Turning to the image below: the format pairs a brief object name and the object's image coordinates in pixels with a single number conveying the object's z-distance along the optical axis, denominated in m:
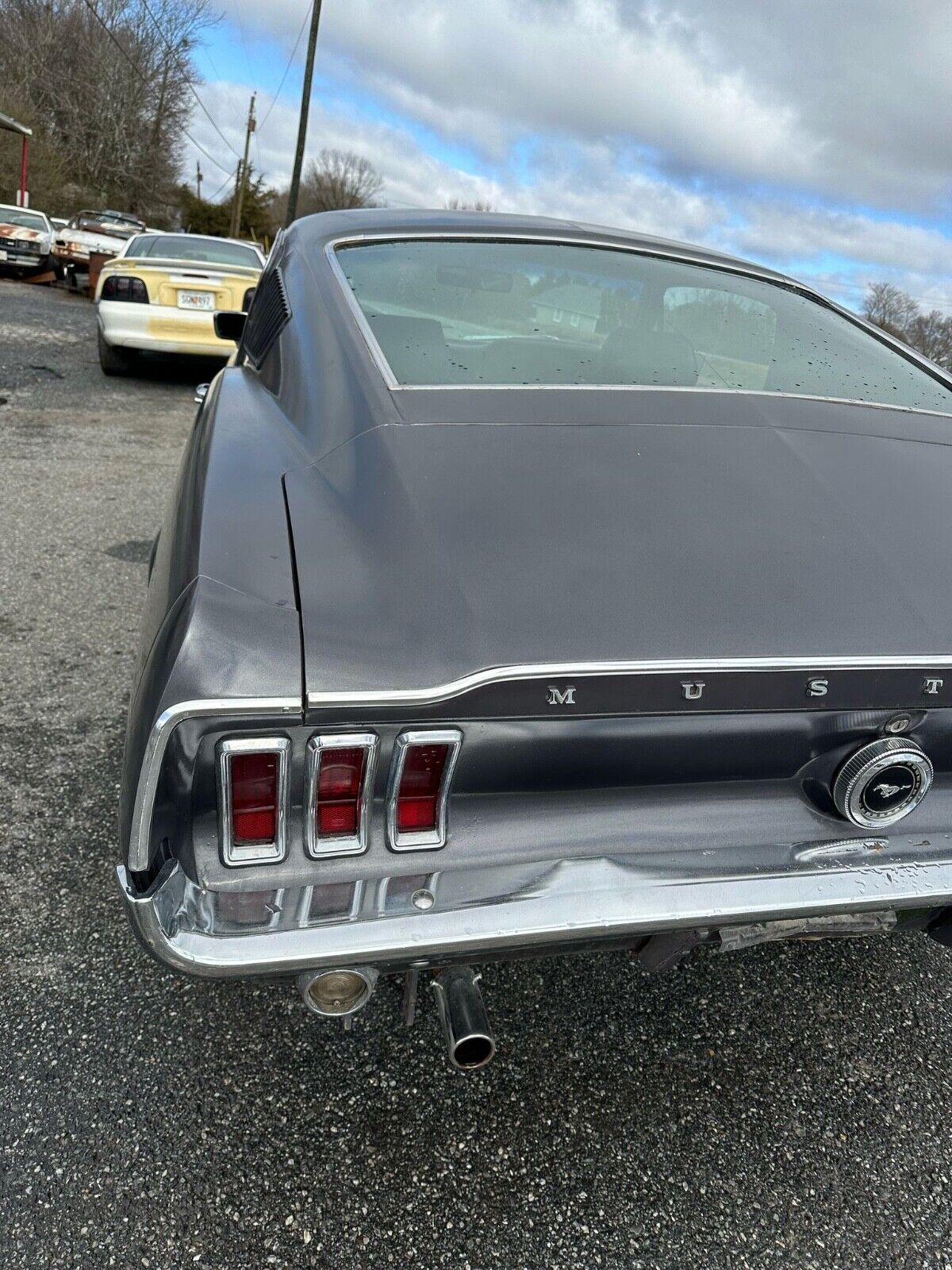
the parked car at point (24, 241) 16.62
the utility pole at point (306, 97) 20.38
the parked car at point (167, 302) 7.42
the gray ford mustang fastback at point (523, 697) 1.28
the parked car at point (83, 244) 17.12
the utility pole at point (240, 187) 41.56
